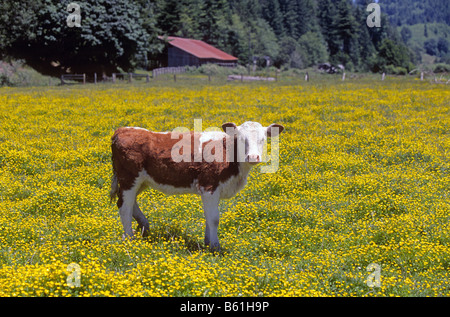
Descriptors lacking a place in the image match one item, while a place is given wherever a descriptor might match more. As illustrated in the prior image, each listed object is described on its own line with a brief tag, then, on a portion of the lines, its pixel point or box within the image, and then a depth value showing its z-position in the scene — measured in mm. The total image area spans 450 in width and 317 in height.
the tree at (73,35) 52750
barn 82325
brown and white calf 7477
